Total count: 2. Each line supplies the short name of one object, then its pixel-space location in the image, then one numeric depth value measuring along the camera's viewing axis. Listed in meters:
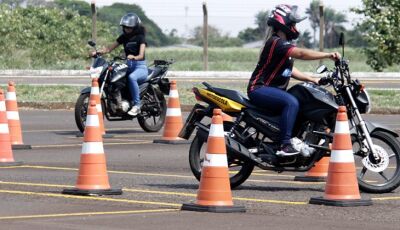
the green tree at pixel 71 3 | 74.75
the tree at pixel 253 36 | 94.99
